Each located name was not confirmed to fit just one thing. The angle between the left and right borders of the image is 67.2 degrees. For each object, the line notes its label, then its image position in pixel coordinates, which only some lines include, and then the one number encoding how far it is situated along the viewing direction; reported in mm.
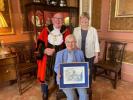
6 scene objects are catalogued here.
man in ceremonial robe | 1407
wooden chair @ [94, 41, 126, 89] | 1832
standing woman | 1513
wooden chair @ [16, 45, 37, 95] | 1724
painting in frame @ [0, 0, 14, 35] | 1818
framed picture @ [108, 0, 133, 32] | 1901
